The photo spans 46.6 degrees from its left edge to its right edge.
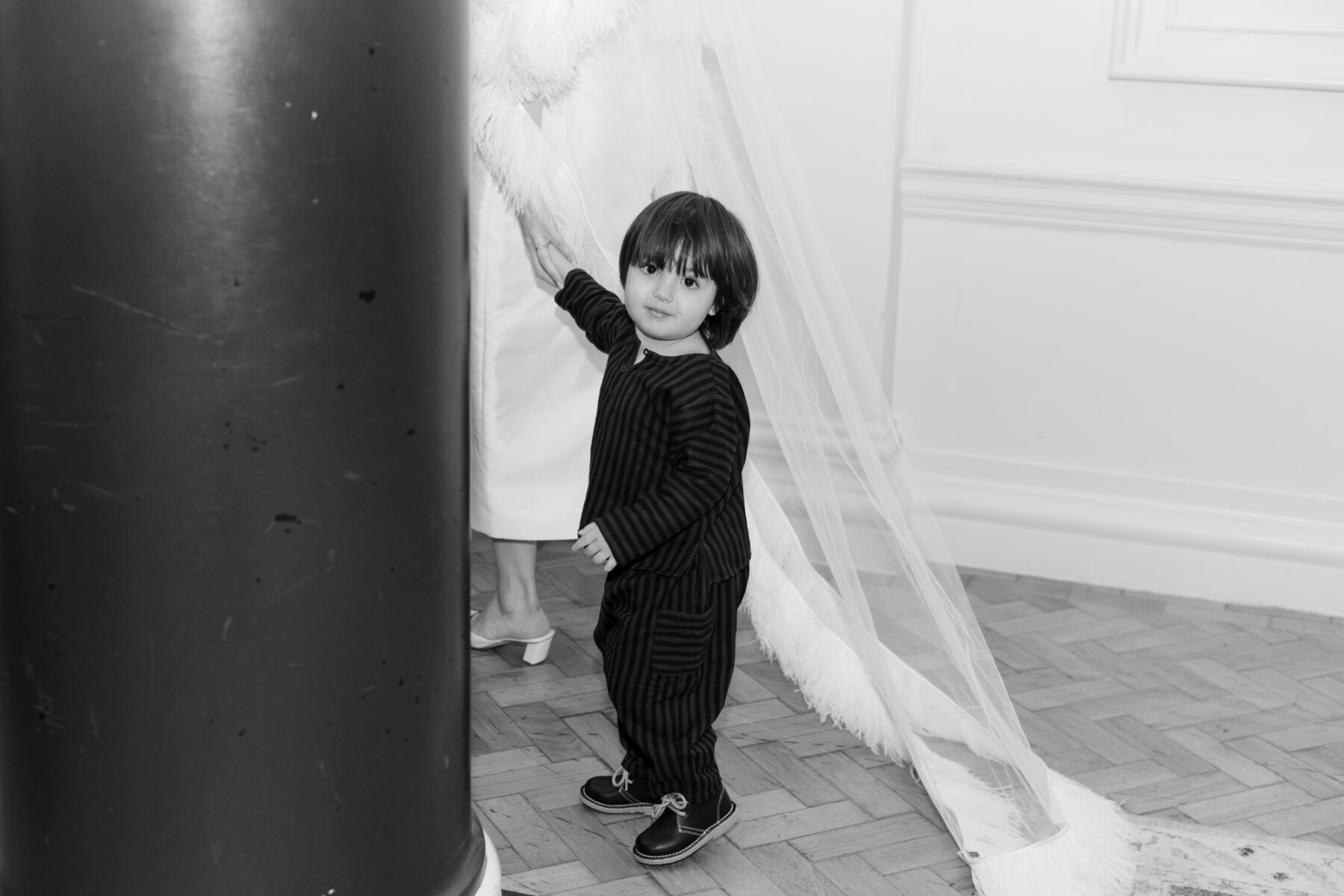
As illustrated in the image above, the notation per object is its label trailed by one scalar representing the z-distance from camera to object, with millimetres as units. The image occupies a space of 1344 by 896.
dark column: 1153
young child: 1846
